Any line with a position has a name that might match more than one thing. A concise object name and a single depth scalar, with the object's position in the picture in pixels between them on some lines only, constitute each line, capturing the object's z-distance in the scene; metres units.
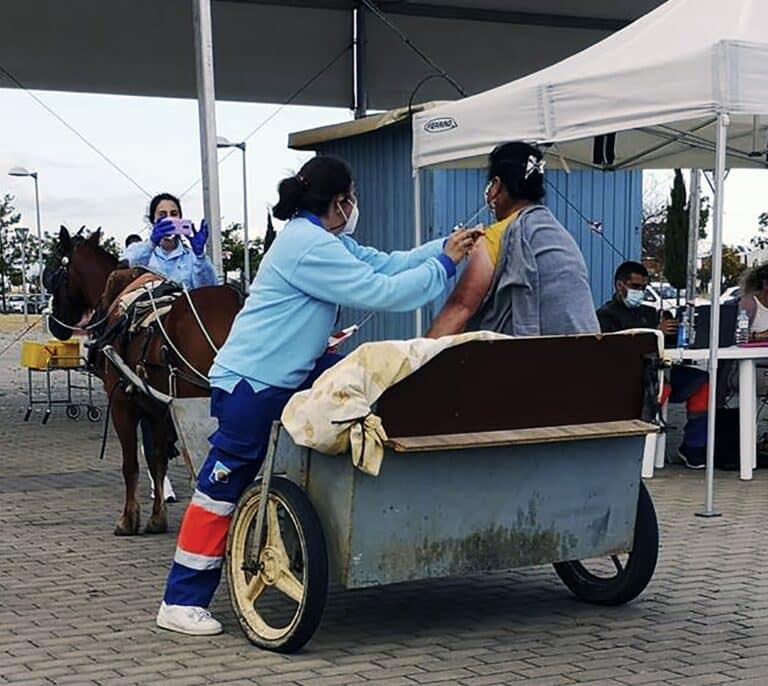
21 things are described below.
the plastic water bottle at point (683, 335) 10.46
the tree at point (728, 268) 35.03
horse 7.24
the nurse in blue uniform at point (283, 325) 5.08
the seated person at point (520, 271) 5.21
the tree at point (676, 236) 28.68
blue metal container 14.12
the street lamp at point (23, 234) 49.88
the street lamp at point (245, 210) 29.57
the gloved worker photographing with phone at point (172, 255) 8.27
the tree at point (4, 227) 63.12
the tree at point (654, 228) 40.12
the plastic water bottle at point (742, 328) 10.38
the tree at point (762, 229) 41.84
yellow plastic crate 14.52
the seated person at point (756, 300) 10.94
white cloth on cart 4.68
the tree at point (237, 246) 43.18
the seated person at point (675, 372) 10.00
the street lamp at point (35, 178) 35.17
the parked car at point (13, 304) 67.19
